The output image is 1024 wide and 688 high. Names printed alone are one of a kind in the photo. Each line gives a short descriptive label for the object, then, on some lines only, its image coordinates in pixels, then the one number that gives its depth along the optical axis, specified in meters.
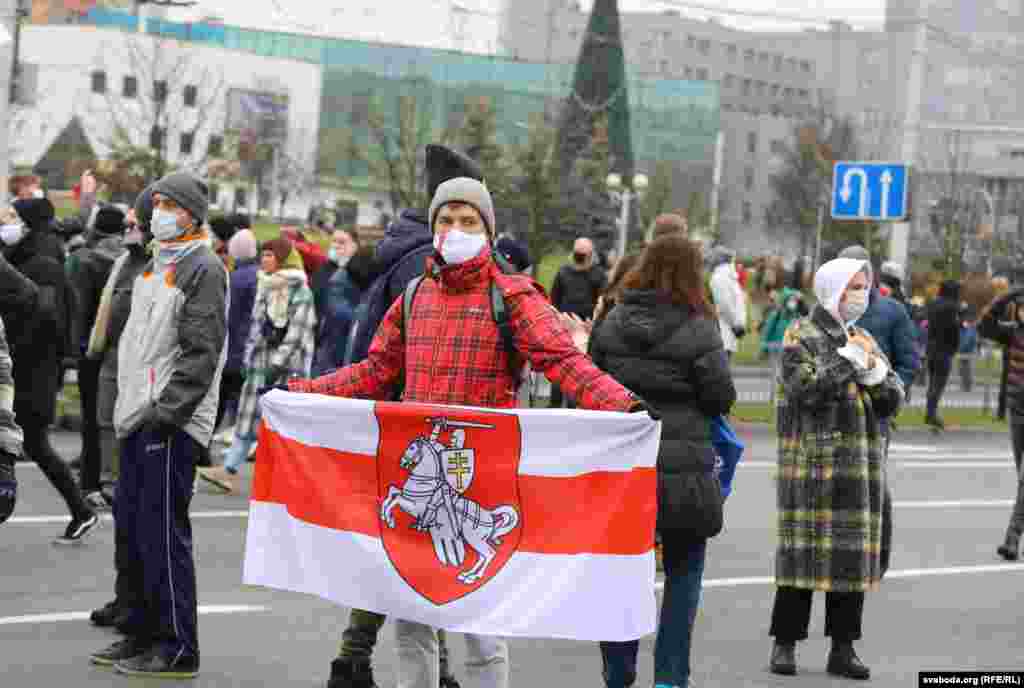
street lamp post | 43.78
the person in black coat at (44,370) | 10.30
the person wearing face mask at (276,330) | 14.09
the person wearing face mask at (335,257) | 14.22
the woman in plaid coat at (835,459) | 8.07
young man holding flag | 6.09
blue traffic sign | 21.91
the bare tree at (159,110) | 38.00
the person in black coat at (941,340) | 24.62
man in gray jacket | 7.35
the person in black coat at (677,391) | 7.07
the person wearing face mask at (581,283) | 18.92
